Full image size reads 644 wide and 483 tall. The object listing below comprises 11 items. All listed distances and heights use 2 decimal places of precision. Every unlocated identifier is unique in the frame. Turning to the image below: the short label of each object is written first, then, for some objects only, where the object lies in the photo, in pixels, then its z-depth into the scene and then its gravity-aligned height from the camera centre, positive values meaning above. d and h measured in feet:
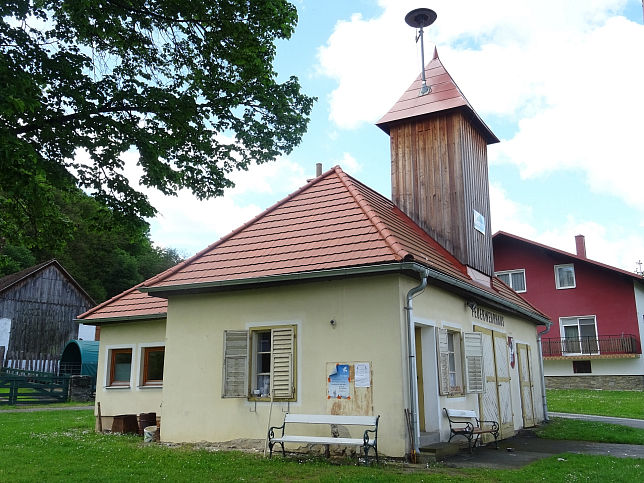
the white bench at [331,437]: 29.96 -3.11
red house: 99.85 +10.21
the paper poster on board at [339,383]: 33.14 -0.58
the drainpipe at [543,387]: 57.80 -1.55
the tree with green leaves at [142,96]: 24.77 +12.73
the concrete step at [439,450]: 32.14 -4.18
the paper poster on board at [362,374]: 32.58 -0.12
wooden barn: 113.29 +11.57
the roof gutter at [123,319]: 47.29 +4.41
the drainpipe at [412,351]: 31.27 +1.10
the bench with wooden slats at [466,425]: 35.45 -3.32
